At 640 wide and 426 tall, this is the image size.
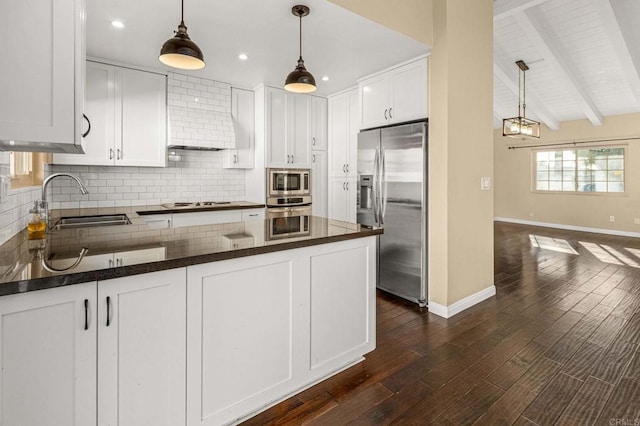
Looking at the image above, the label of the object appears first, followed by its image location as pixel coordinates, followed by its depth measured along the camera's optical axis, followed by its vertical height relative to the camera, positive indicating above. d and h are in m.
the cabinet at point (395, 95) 3.24 +1.25
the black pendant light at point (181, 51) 1.79 +0.91
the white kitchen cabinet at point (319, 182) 4.79 +0.41
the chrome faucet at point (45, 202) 2.04 +0.04
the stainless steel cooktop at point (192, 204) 3.68 +0.06
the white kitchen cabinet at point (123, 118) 3.37 +1.00
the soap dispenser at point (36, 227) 1.79 -0.10
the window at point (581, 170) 7.36 +1.00
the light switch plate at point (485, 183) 3.41 +0.29
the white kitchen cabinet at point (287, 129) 4.30 +1.11
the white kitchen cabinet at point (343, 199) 4.57 +0.16
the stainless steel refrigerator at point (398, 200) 3.24 +0.11
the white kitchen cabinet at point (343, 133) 4.46 +1.09
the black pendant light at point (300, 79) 2.37 +0.97
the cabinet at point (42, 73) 1.16 +0.51
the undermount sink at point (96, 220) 2.95 -0.11
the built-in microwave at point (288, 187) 4.34 +0.32
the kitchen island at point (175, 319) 1.12 -0.49
